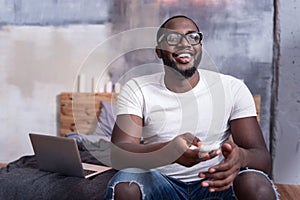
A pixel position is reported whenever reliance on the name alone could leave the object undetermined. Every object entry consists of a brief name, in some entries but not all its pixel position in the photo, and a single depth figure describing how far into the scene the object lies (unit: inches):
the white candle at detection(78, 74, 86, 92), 123.2
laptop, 68.1
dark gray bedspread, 68.6
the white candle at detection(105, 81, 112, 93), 125.7
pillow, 115.3
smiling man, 52.3
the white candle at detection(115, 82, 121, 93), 125.0
